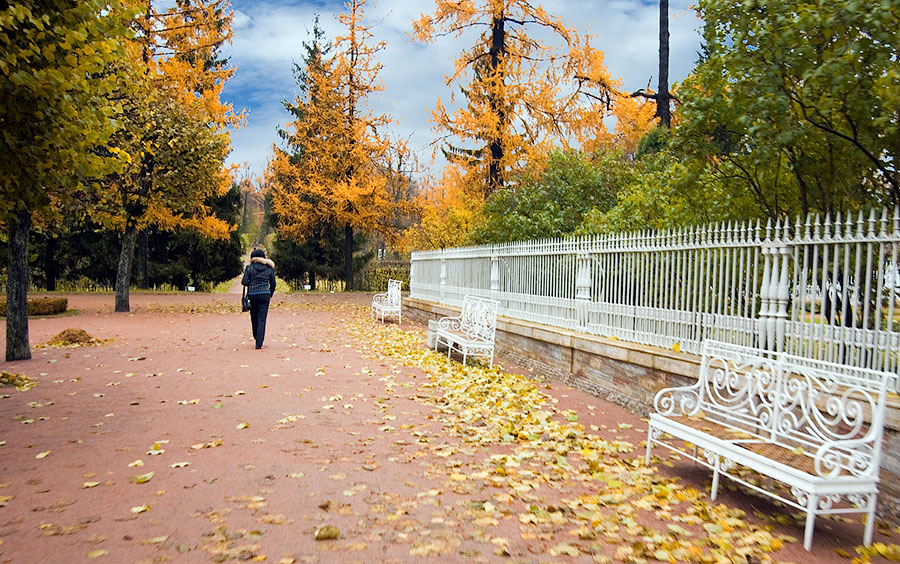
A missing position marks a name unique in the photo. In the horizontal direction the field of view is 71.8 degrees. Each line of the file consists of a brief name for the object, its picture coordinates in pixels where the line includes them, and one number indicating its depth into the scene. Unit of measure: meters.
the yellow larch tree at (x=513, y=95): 20.72
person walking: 11.31
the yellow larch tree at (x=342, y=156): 28.61
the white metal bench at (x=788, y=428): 3.79
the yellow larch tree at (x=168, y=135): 17.27
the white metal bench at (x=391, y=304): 17.12
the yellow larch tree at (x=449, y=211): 22.34
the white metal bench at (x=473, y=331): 10.09
